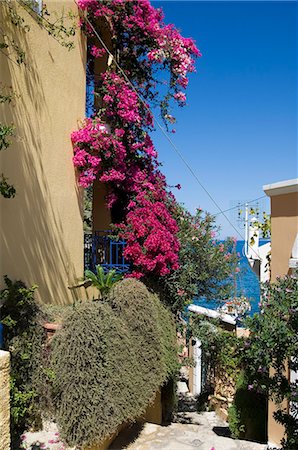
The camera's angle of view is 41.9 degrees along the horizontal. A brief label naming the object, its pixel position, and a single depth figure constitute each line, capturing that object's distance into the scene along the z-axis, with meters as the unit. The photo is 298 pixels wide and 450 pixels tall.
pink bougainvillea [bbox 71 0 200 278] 7.44
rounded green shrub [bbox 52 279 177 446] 4.60
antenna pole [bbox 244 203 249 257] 9.08
